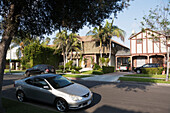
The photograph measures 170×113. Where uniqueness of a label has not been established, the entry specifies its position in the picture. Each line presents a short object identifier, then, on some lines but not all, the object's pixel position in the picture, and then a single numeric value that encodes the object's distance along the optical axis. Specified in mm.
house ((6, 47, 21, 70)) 35750
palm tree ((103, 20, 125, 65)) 25578
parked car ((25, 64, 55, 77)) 17969
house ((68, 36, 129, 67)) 30000
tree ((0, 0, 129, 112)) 6296
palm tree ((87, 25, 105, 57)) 26328
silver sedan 5516
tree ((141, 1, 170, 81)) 13654
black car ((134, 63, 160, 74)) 21905
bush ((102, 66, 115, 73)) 22338
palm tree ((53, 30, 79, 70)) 28884
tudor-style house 25402
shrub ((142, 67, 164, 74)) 19906
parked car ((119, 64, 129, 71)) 25984
